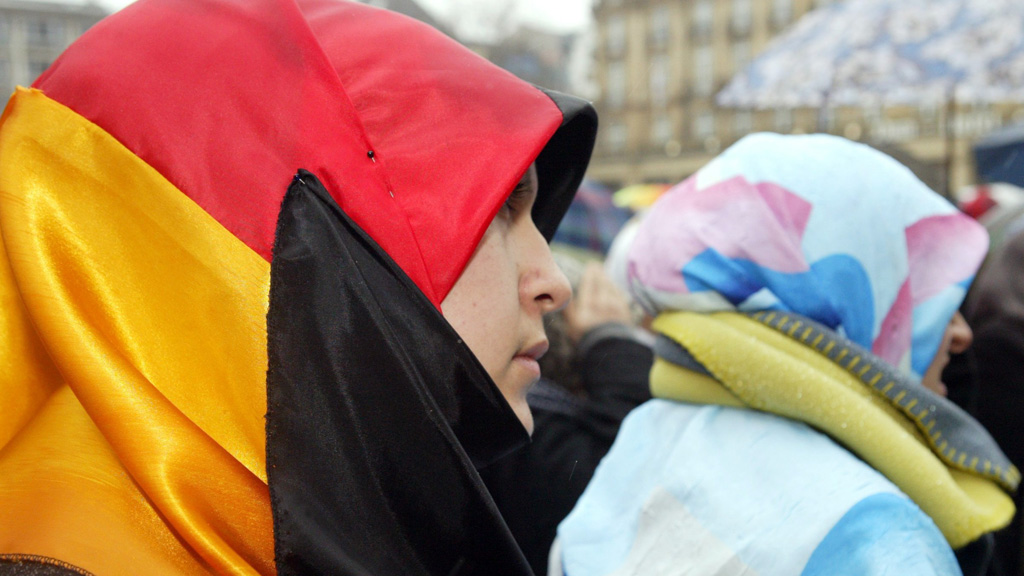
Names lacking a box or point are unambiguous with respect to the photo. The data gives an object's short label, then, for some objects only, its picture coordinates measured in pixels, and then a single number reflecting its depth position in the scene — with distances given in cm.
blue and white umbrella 405
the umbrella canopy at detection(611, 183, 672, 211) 888
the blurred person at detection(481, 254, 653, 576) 208
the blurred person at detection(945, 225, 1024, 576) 206
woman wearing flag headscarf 86
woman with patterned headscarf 127
